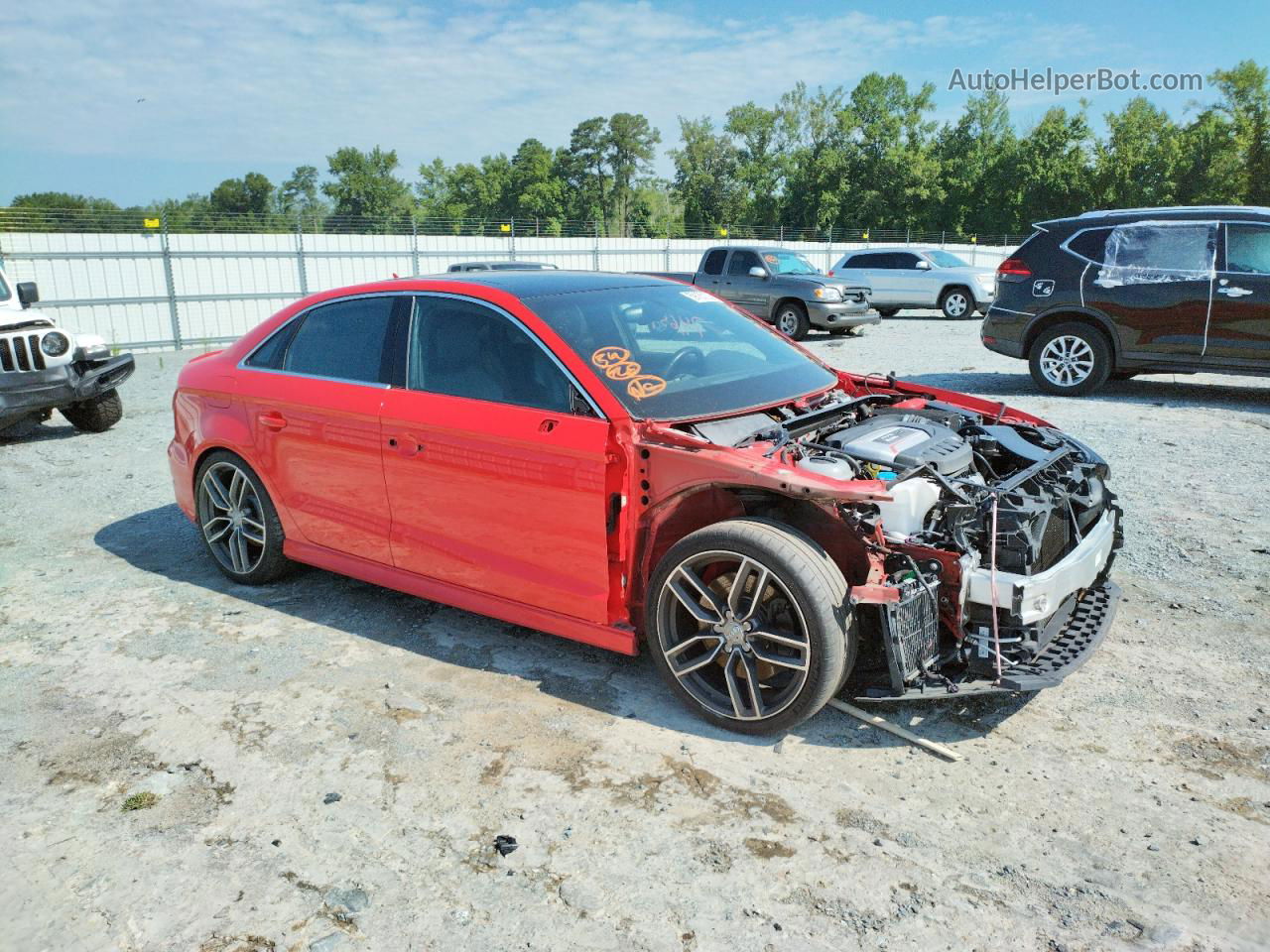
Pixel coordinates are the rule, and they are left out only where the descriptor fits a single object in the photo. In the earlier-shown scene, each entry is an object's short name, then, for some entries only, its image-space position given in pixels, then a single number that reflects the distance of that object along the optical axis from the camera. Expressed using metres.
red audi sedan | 3.29
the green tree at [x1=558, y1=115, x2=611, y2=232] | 83.81
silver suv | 21.23
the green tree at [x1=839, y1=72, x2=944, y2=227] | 64.44
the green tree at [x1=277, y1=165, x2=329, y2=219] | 92.88
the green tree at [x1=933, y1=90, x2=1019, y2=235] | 62.44
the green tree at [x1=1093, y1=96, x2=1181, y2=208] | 58.31
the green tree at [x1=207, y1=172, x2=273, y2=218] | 88.62
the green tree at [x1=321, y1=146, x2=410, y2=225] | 80.94
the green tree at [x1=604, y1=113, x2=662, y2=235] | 84.50
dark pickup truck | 16.64
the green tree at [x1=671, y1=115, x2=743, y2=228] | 81.25
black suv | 8.85
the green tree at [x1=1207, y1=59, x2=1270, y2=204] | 56.59
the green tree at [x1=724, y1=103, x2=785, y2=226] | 76.88
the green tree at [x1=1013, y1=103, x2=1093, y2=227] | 59.81
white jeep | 8.59
